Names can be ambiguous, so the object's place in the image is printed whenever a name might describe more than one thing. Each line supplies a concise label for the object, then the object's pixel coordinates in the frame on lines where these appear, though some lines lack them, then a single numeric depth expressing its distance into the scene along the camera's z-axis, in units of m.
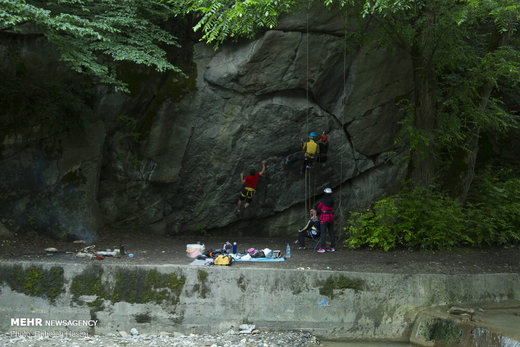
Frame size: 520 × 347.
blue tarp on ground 9.20
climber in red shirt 11.57
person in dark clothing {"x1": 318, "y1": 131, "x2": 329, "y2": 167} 11.82
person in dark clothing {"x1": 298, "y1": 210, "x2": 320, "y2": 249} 10.36
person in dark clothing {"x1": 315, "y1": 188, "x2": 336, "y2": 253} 9.98
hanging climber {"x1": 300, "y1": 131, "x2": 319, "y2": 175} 11.56
